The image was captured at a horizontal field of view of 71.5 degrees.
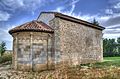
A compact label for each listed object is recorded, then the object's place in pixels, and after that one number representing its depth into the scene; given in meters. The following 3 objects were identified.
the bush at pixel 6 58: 12.90
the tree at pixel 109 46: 23.48
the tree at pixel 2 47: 16.35
